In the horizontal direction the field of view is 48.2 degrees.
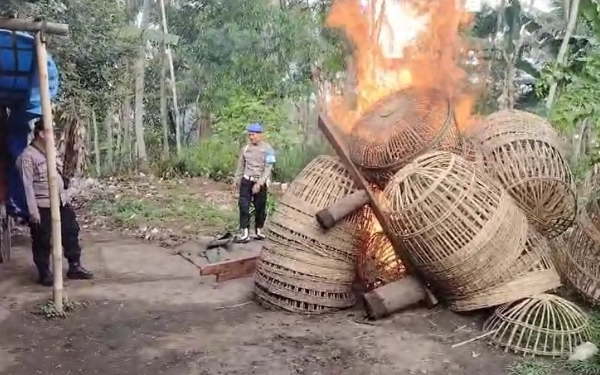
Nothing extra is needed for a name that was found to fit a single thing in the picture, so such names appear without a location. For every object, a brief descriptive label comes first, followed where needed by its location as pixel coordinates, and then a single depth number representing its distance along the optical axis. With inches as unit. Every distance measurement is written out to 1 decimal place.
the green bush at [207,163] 617.0
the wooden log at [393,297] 235.0
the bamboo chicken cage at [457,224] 219.8
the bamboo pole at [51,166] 239.8
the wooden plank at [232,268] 293.0
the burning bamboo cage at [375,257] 257.0
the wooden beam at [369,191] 240.2
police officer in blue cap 362.3
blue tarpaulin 270.5
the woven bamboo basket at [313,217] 245.6
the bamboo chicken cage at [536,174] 241.4
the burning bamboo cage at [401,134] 245.9
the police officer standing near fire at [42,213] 263.3
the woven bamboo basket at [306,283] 243.3
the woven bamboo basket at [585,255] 241.6
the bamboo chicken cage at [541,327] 205.2
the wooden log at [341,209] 241.0
